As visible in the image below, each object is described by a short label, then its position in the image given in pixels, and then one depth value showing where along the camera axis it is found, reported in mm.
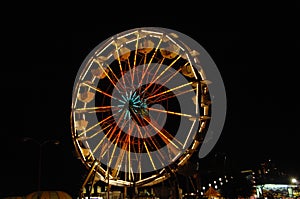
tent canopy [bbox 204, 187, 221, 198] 31291
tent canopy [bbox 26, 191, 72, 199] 21339
